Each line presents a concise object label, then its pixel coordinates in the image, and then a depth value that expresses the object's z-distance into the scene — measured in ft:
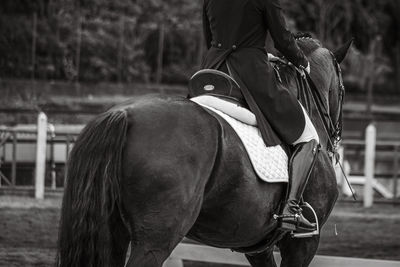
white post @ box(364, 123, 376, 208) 104.83
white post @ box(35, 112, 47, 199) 99.96
